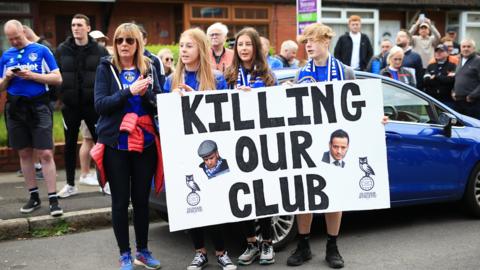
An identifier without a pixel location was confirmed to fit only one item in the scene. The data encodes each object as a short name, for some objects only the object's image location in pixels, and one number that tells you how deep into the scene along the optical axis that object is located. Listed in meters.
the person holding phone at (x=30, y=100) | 6.36
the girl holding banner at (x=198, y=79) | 4.81
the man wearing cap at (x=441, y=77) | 9.98
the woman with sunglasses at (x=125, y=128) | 4.73
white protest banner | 4.64
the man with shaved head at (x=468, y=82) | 9.58
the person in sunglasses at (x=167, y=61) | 7.96
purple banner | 9.73
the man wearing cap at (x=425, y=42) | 11.53
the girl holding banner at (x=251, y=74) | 5.02
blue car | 5.93
